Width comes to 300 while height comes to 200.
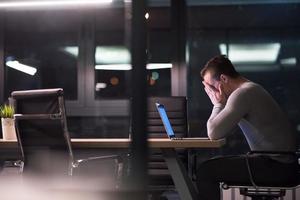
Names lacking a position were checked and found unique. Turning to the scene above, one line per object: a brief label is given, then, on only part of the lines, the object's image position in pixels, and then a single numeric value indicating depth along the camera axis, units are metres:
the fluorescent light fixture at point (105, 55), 8.49
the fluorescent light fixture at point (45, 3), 7.48
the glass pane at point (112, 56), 8.32
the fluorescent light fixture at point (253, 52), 8.86
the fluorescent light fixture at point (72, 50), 8.61
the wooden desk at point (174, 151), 4.42
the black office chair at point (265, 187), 4.30
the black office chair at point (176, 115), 6.01
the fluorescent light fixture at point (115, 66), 8.28
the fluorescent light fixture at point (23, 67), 8.72
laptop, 4.73
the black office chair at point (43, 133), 4.66
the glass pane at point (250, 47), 8.72
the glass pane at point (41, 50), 8.69
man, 4.26
